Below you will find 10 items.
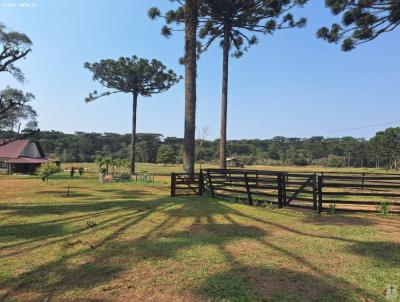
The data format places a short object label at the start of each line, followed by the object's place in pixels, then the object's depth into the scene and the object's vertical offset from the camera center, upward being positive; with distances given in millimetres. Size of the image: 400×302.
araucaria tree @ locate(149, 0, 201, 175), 17906 +3851
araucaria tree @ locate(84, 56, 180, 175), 44031 +10187
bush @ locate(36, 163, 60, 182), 25688 -1006
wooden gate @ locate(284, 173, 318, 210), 11578 -993
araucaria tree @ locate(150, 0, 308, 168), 23016 +9515
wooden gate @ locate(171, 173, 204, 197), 16891 -1177
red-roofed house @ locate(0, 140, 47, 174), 47219 -358
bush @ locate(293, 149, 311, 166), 107200 +537
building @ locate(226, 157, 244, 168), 87275 -1014
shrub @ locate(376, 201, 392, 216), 10825 -1420
